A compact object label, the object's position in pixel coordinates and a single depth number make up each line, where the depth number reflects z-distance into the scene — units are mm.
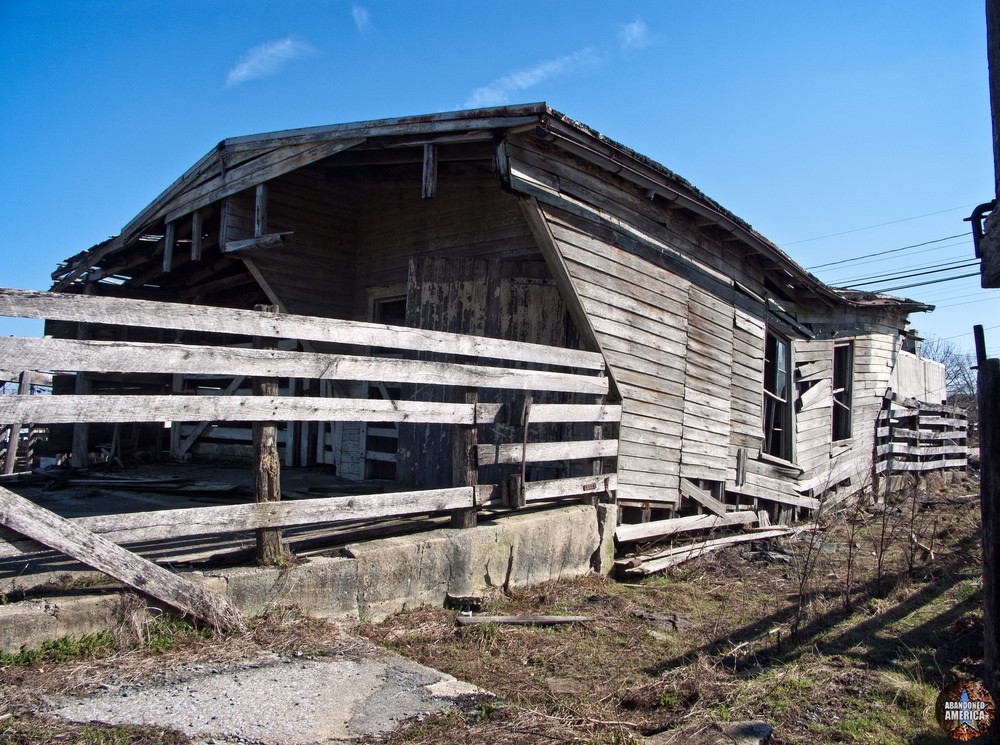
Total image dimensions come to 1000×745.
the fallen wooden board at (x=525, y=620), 4883
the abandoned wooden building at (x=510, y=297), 6812
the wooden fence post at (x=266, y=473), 4242
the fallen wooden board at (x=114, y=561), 3271
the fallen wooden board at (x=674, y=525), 7359
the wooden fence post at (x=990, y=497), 3443
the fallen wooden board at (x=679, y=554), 6973
